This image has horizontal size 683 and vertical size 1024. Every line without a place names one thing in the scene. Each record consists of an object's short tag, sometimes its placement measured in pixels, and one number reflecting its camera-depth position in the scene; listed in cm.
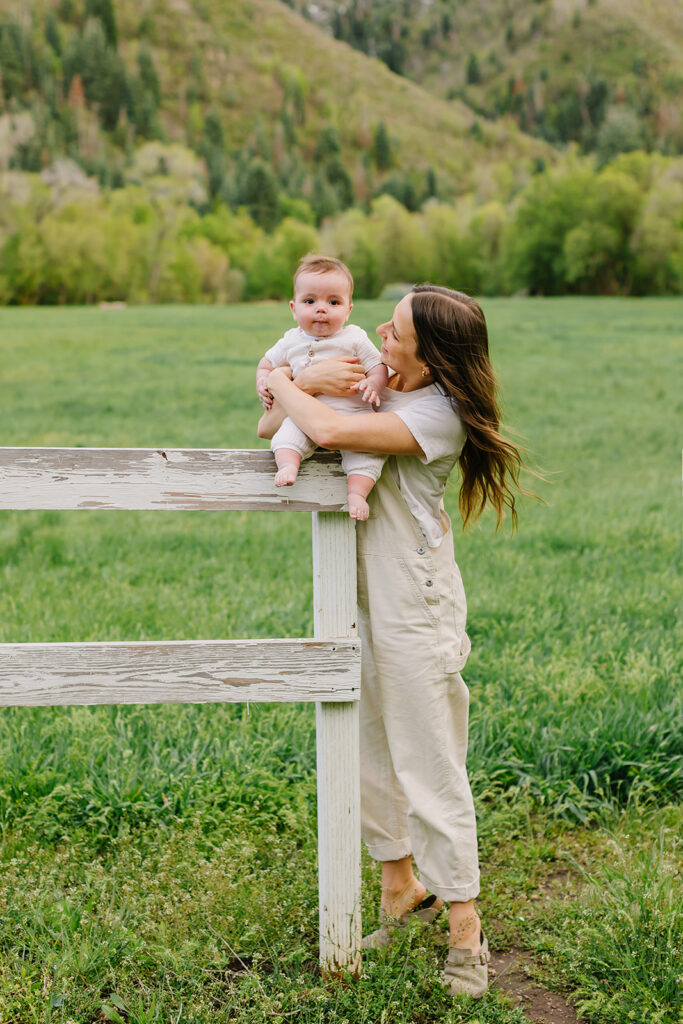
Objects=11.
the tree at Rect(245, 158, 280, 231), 12175
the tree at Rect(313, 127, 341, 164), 17275
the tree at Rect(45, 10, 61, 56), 19389
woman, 277
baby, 268
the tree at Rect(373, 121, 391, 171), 18671
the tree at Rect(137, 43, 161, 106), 19438
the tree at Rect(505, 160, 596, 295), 6900
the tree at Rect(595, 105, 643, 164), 13688
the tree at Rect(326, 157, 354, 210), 14475
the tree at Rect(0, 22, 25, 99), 17975
